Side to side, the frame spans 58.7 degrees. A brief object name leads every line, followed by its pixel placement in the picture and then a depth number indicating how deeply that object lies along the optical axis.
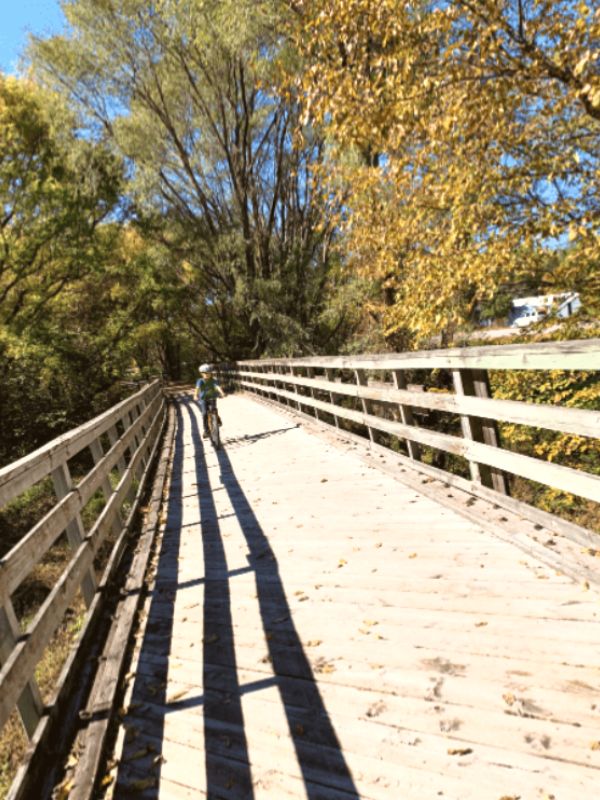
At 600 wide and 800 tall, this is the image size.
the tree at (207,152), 17.52
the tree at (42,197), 16.61
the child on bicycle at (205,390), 11.05
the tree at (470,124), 5.66
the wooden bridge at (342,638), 2.31
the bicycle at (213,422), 10.53
